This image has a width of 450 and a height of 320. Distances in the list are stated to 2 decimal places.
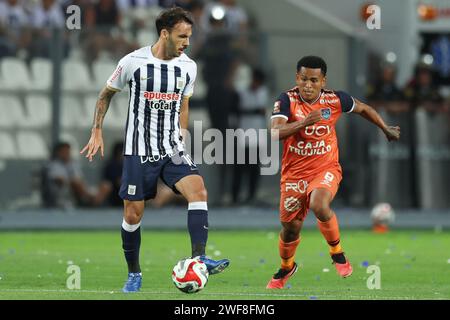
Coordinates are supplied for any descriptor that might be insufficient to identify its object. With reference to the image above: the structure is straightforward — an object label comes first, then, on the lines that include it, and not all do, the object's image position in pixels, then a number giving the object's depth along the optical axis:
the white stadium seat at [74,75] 24.47
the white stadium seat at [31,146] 24.20
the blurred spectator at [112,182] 24.08
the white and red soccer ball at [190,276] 11.42
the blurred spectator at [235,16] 25.53
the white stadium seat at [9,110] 24.19
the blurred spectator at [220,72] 24.61
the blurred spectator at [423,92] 24.98
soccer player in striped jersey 12.06
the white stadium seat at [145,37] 24.58
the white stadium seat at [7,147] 24.09
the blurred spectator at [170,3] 25.34
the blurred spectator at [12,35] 24.14
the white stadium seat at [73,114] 24.52
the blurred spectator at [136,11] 25.45
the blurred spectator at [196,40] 24.63
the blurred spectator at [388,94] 24.91
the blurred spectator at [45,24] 24.44
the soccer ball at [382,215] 21.91
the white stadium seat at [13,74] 24.17
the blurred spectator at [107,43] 24.53
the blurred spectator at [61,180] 23.97
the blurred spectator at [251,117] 24.36
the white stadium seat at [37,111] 24.31
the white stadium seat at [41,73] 24.38
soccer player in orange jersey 12.73
